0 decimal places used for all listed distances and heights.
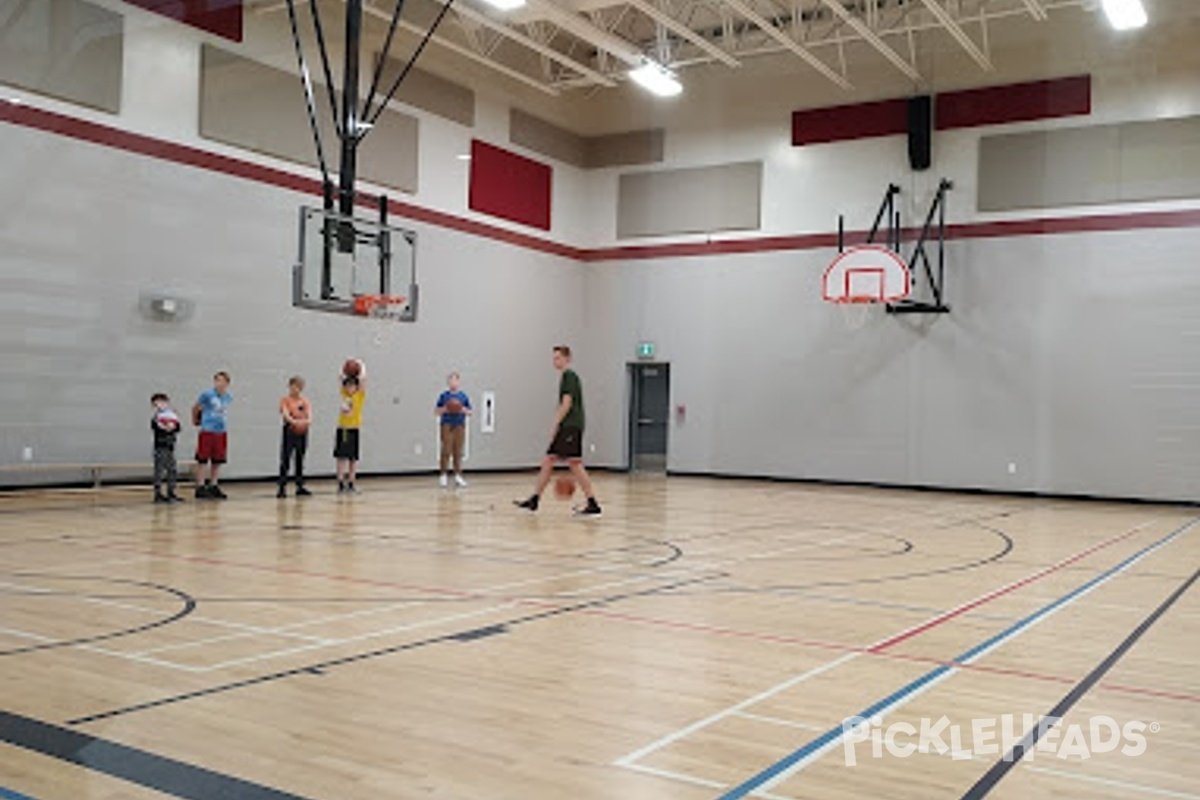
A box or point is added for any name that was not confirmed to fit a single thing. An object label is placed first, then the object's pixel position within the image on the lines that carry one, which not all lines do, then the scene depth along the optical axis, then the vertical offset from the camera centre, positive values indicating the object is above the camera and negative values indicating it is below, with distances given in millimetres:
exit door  21984 +335
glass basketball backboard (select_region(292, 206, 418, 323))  12930 +1980
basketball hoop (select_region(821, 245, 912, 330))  18125 +2644
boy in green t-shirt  11352 +67
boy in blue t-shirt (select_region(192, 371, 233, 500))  13281 -131
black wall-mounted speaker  19141 +5292
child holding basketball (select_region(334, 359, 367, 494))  14852 -20
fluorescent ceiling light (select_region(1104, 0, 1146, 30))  14055 +5546
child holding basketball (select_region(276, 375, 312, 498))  13633 -1
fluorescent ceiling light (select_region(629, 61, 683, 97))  17859 +5715
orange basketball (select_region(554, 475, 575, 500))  12195 -634
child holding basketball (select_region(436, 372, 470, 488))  16406 +101
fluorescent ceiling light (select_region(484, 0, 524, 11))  14875 +5682
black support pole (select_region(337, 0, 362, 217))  13453 +4166
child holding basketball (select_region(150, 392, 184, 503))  12531 -238
